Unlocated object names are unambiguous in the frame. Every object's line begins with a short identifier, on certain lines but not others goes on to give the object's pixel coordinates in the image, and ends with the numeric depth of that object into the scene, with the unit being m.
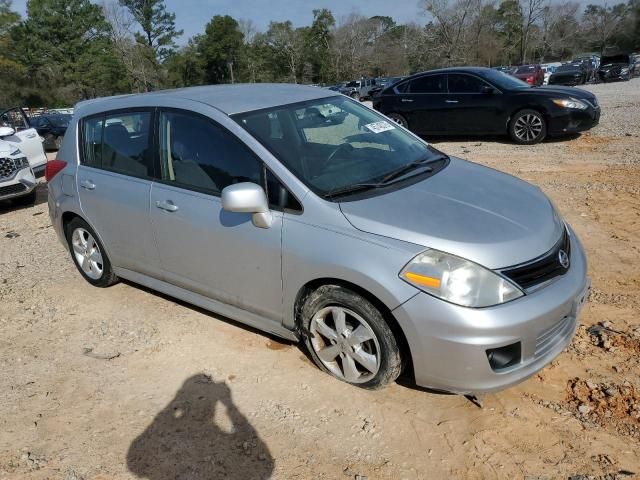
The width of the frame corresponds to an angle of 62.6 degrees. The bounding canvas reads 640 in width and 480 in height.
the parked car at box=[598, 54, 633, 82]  28.96
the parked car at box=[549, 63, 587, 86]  27.56
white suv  8.11
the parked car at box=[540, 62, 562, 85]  29.41
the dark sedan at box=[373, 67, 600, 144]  9.65
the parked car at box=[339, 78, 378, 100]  40.25
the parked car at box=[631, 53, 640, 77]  31.49
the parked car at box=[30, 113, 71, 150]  16.31
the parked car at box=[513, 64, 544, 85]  24.30
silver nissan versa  2.65
